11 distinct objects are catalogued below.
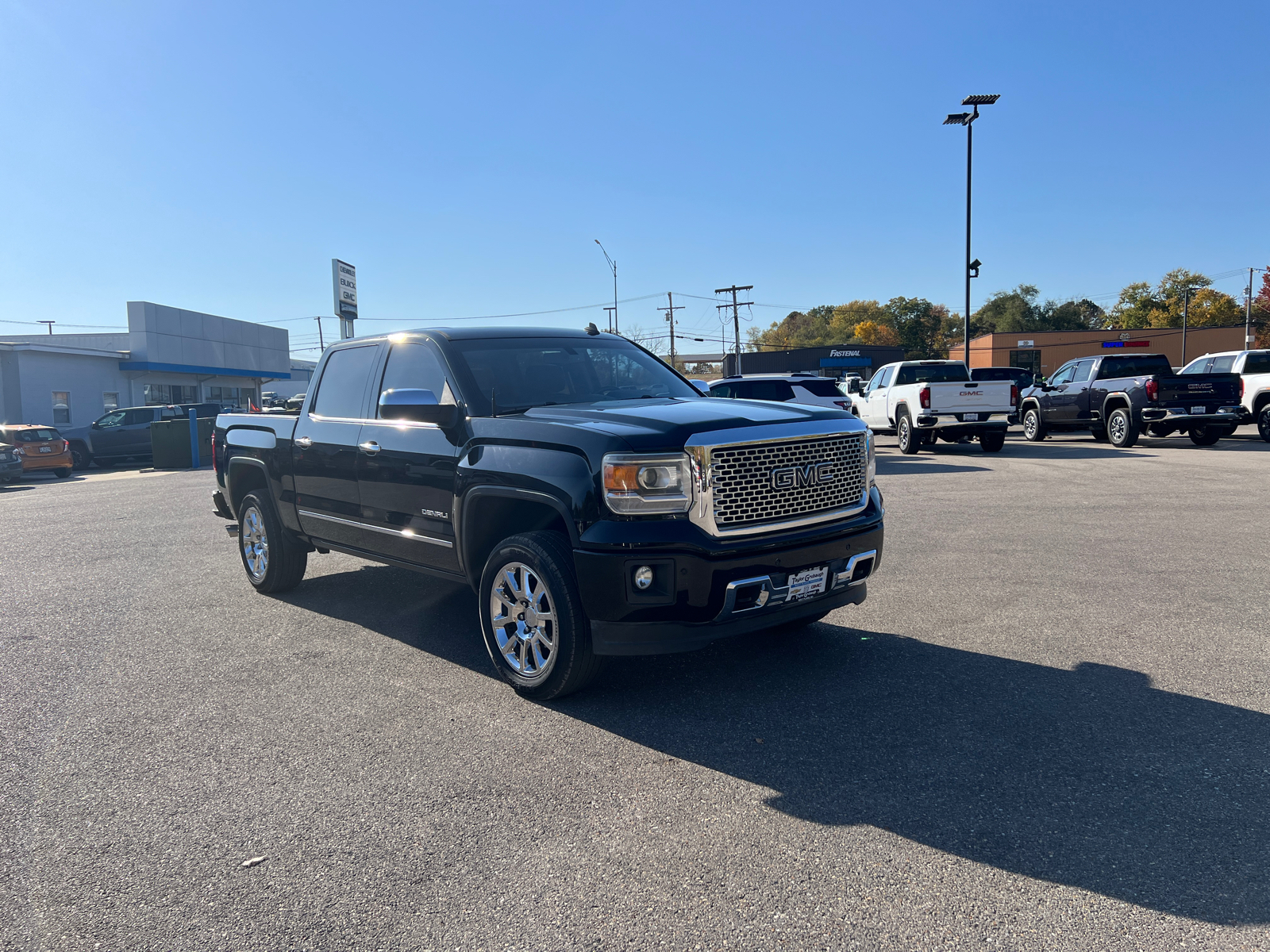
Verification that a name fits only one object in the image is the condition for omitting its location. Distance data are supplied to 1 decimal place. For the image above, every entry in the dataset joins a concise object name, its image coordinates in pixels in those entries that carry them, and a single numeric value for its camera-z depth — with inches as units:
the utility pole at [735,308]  3107.5
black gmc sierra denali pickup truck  164.9
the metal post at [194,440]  975.6
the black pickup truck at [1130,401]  717.9
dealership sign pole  1343.5
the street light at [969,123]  1125.9
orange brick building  3440.0
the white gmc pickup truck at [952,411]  715.4
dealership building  1244.5
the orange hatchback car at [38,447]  887.1
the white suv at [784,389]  588.1
